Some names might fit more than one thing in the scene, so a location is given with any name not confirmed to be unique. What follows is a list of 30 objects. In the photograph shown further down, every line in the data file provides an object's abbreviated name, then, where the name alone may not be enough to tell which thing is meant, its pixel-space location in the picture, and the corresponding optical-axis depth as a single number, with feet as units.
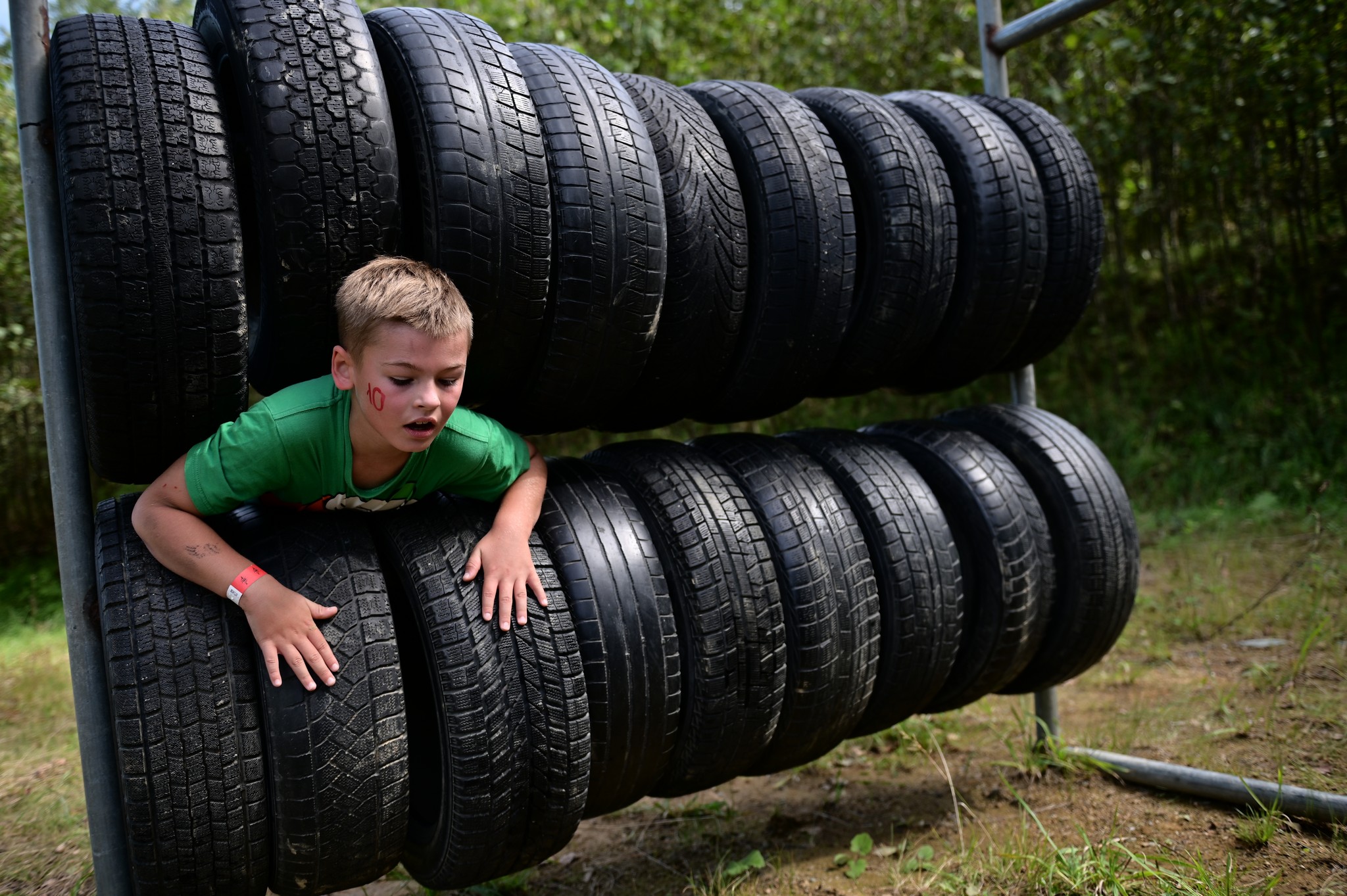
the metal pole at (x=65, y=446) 5.74
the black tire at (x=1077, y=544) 9.23
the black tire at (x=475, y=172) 6.07
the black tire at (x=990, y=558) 8.72
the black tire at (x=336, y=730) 5.57
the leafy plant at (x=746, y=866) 8.41
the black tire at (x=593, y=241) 6.56
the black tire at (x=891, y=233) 8.34
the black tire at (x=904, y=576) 8.13
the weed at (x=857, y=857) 8.36
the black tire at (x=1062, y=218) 9.34
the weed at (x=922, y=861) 8.25
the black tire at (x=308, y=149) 5.65
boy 5.61
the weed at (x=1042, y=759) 10.16
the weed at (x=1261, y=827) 8.03
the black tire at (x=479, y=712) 6.02
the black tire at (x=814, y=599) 7.55
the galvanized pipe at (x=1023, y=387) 10.60
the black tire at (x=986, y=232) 8.87
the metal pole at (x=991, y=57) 10.64
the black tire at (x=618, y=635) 6.61
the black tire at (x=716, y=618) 7.11
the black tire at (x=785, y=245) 7.73
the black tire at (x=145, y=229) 5.33
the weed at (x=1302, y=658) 10.61
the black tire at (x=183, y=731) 5.34
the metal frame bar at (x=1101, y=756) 8.28
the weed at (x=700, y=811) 10.02
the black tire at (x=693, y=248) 7.30
